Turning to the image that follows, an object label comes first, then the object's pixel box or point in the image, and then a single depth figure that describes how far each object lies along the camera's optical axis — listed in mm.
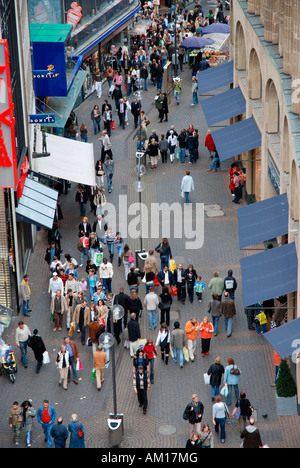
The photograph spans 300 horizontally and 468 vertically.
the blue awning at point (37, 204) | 30938
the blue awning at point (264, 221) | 28078
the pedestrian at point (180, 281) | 29812
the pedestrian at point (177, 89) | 49906
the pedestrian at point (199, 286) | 29720
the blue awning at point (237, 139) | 34500
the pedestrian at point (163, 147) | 40844
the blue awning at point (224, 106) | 38375
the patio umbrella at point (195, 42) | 54500
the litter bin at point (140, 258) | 31625
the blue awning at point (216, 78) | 42438
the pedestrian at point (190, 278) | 29797
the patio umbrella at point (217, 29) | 57722
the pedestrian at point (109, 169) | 38031
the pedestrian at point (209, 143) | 41188
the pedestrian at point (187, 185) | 36938
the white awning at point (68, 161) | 35656
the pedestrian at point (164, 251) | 31328
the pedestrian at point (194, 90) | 49372
